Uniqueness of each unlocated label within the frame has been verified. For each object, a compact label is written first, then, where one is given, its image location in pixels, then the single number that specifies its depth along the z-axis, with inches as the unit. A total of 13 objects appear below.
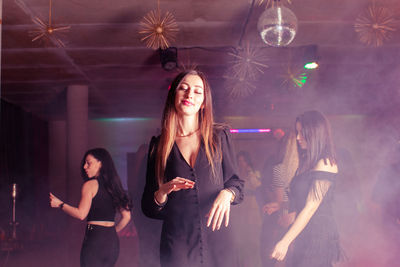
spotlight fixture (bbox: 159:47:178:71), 158.9
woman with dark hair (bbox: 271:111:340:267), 86.0
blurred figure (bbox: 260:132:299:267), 124.6
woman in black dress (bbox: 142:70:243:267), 56.8
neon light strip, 345.7
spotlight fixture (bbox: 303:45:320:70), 174.6
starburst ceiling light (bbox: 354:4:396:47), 100.0
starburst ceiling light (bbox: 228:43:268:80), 137.9
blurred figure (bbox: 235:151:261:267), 150.4
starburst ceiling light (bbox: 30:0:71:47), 93.6
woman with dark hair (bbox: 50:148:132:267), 114.0
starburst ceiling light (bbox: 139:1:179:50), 92.6
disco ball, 91.8
